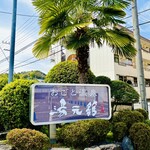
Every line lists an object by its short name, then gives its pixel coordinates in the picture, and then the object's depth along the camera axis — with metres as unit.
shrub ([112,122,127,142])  5.93
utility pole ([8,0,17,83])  6.83
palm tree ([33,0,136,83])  6.71
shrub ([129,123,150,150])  5.74
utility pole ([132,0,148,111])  8.55
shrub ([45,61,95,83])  8.36
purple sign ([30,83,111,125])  5.47
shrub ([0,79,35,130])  5.66
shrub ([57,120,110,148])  5.45
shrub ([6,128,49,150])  4.72
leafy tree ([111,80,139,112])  8.89
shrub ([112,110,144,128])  6.28
